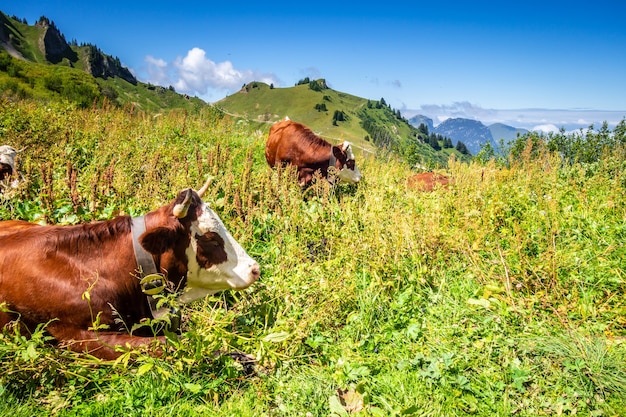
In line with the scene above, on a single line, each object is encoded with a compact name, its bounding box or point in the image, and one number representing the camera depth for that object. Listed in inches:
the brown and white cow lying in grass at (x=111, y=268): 124.7
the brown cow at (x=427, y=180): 344.2
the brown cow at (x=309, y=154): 384.2
